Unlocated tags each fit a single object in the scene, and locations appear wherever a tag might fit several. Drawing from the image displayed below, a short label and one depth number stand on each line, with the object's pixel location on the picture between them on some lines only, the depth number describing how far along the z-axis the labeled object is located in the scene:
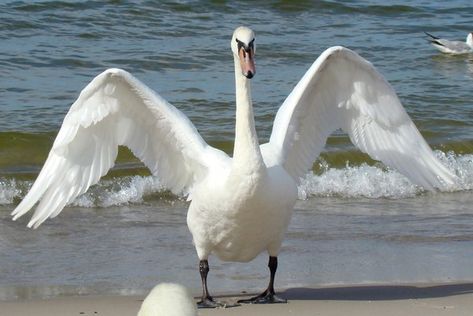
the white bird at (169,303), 4.82
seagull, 25.82
